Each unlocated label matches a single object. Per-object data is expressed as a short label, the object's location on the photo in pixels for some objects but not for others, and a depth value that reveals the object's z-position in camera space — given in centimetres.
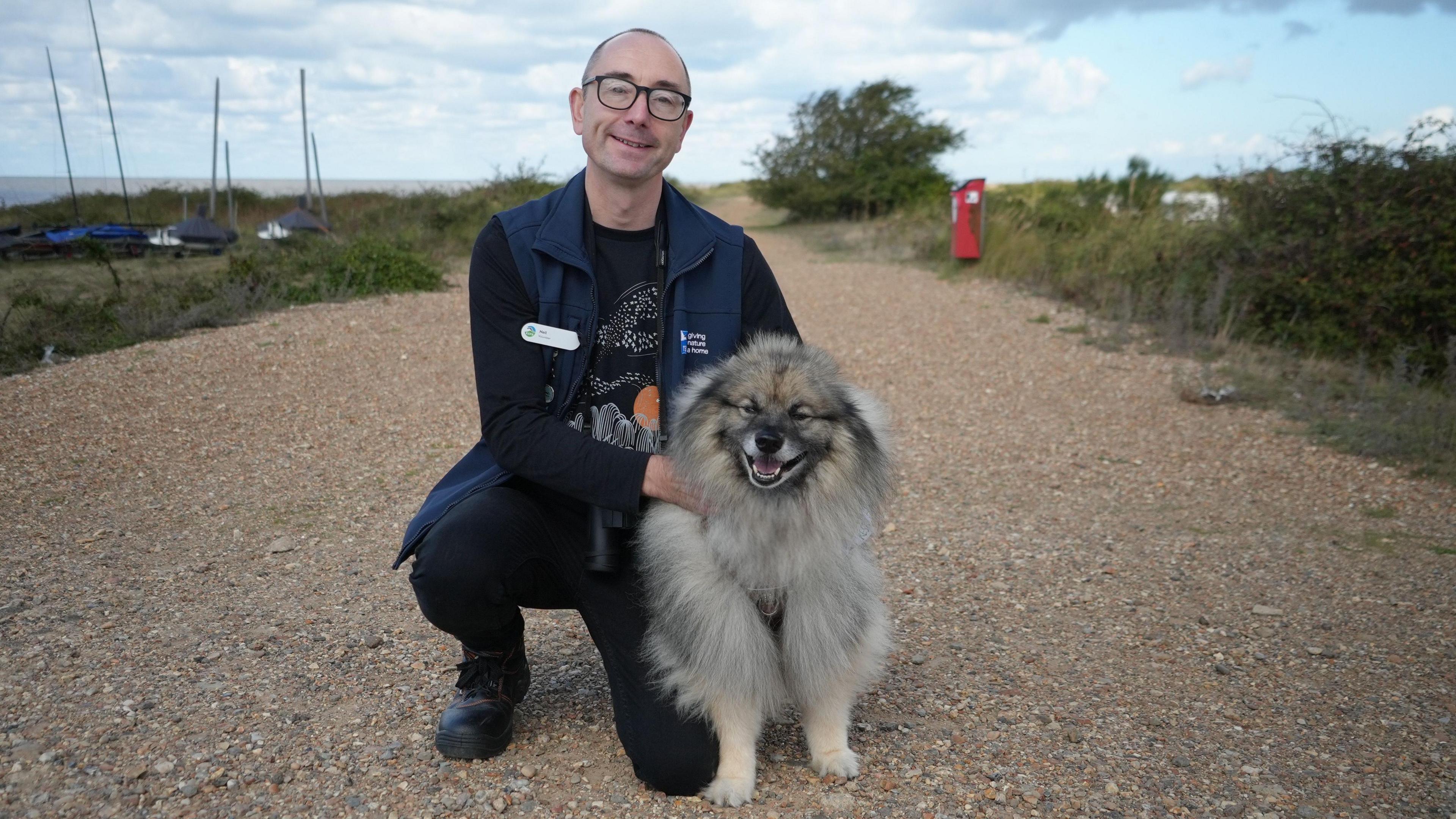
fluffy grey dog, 238
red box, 1270
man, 250
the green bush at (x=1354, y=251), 661
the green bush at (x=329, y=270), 943
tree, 2231
